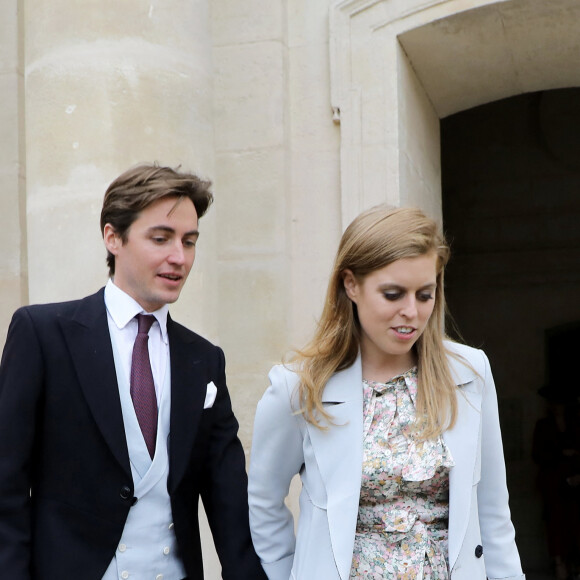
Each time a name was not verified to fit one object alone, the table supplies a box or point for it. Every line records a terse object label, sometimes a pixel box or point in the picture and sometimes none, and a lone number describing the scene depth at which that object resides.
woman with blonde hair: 2.54
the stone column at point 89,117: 4.64
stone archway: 4.89
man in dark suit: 2.66
